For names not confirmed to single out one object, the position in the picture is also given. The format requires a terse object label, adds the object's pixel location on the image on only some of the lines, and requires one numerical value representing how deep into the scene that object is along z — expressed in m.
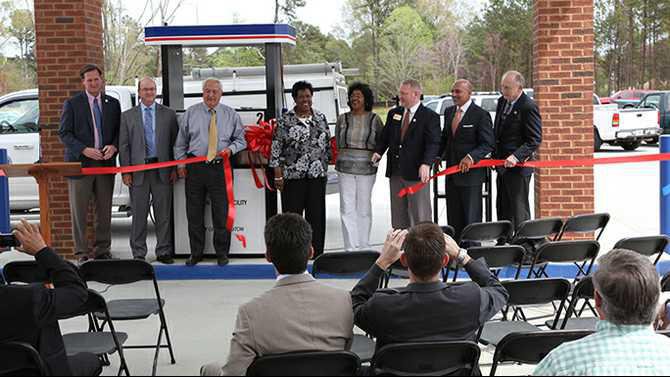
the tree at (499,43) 43.94
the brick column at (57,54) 9.41
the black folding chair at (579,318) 4.79
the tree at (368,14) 48.75
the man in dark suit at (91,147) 8.77
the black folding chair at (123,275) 5.49
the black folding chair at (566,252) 5.90
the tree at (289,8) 47.75
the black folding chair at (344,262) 5.59
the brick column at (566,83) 8.97
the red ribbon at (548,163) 8.59
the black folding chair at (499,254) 5.85
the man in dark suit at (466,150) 8.55
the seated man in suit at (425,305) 3.80
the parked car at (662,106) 26.89
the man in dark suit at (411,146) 8.57
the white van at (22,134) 11.62
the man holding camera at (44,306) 3.81
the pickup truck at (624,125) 24.12
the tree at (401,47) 44.59
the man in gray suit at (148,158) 8.80
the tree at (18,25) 31.55
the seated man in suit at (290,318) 3.68
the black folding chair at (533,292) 4.80
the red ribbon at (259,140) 8.91
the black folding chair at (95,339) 4.75
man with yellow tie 8.74
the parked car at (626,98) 30.89
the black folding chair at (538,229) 6.86
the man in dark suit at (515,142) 8.50
